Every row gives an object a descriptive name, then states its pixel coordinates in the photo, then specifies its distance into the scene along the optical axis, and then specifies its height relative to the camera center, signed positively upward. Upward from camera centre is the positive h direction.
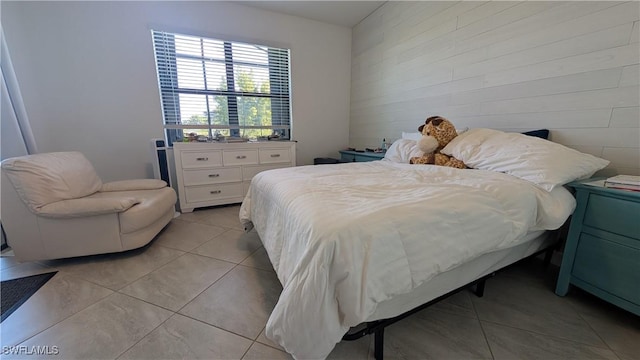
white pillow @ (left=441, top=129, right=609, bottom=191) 1.24 -0.16
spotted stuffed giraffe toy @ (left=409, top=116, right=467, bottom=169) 1.88 -0.06
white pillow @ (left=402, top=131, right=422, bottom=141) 2.37 -0.04
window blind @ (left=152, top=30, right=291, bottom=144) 2.88 +0.62
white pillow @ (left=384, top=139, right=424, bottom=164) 2.09 -0.17
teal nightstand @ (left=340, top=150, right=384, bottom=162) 2.90 -0.32
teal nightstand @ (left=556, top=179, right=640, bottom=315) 1.08 -0.58
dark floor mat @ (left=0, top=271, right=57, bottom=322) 1.27 -0.94
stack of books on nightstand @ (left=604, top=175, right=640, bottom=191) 1.09 -0.25
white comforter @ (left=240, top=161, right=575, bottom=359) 0.75 -0.39
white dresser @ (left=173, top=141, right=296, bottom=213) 2.72 -0.43
